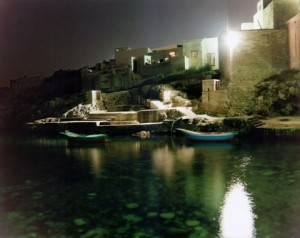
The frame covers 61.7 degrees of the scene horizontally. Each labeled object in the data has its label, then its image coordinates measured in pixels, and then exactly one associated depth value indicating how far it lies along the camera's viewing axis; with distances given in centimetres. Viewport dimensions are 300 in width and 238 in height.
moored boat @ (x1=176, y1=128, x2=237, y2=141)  1626
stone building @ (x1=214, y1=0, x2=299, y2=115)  2032
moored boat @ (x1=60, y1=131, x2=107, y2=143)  1801
